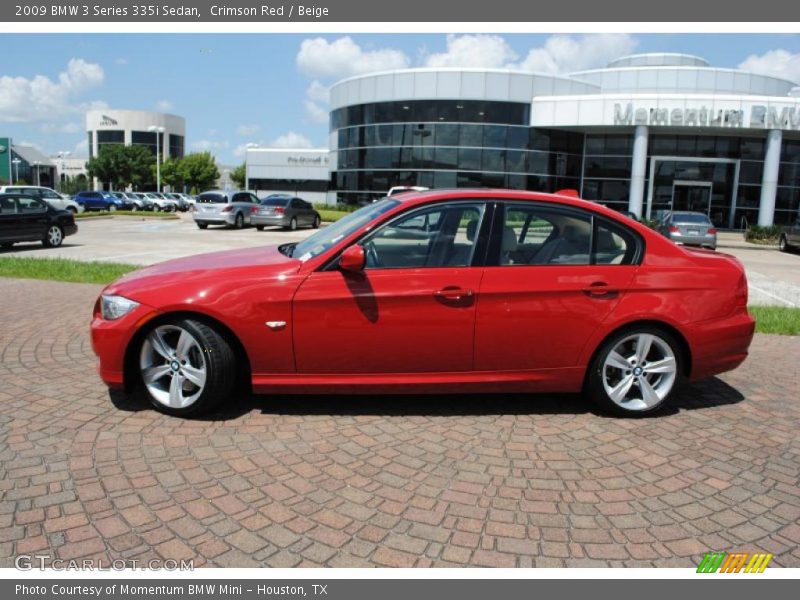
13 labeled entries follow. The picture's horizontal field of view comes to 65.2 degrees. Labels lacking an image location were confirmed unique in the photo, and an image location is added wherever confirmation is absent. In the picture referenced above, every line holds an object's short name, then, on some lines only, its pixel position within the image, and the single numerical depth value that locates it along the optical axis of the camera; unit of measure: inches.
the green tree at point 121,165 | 3363.7
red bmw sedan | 170.7
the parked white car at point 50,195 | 1394.7
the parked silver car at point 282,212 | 1055.6
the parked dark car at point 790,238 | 984.6
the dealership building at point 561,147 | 1389.0
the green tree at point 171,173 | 3649.1
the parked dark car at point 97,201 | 1983.3
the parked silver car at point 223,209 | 1066.7
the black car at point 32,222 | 637.3
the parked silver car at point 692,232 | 866.8
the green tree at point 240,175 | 4101.9
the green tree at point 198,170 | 3735.2
